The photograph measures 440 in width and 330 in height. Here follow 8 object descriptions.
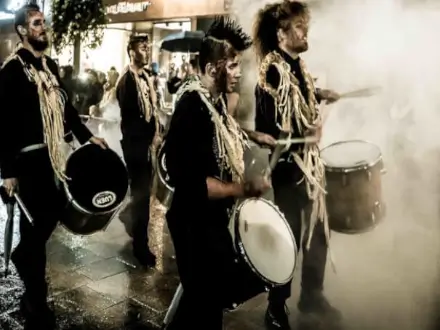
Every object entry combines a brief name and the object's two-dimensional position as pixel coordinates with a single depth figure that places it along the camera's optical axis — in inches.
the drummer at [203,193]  92.3
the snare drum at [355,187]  115.2
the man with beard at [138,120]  170.1
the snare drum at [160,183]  155.9
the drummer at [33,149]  126.0
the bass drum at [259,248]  93.2
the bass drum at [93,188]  131.8
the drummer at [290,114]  123.5
